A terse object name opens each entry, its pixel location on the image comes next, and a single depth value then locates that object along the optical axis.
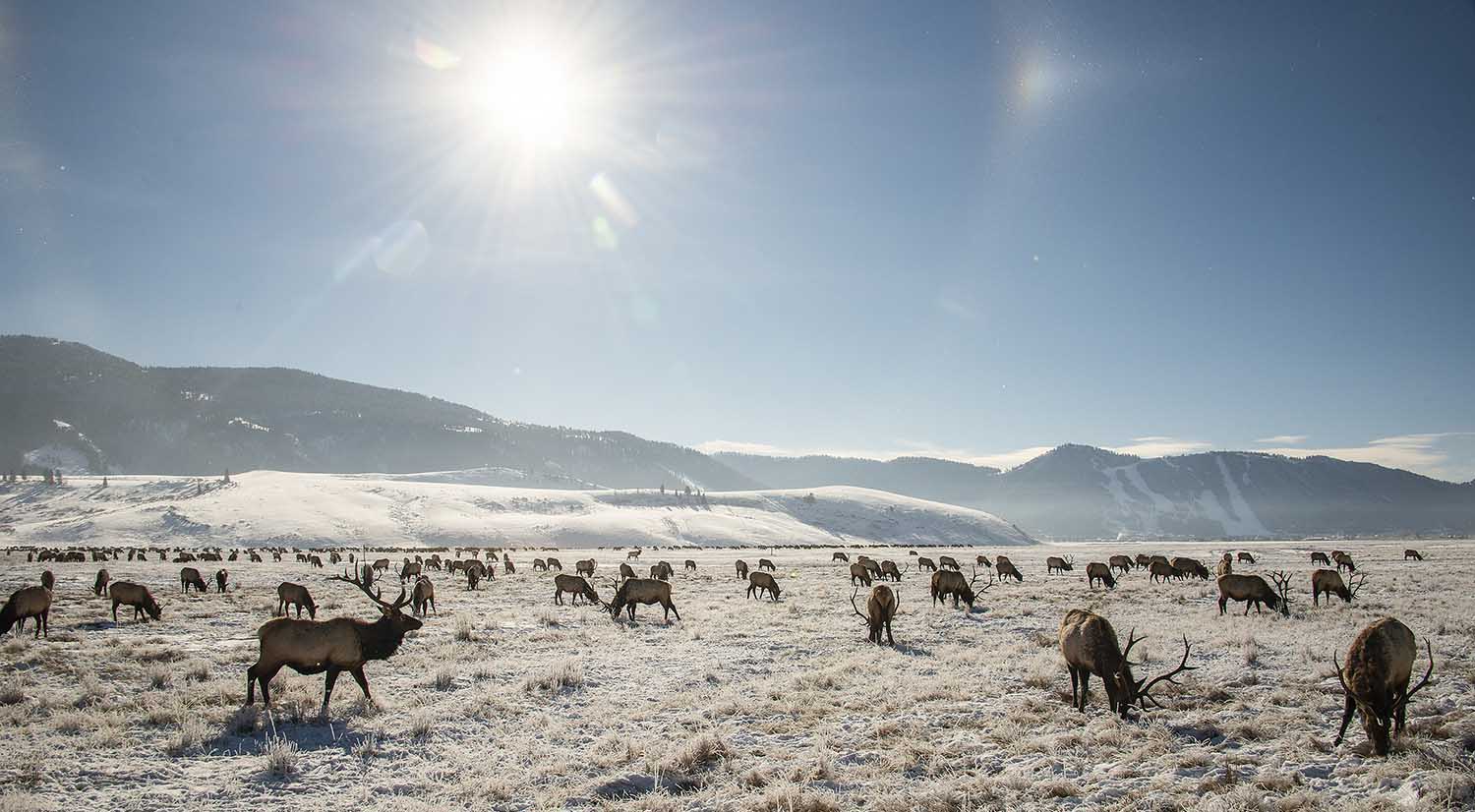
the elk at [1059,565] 42.22
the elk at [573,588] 25.72
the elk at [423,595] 20.08
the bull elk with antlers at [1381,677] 8.06
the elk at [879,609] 16.53
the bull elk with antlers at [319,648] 10.40
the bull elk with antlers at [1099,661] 9.67
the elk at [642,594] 21.80
